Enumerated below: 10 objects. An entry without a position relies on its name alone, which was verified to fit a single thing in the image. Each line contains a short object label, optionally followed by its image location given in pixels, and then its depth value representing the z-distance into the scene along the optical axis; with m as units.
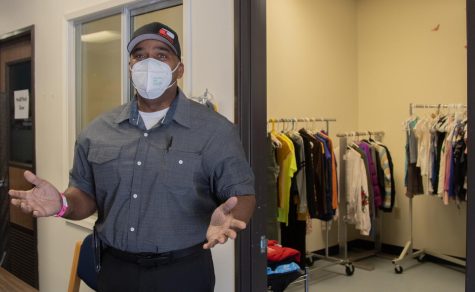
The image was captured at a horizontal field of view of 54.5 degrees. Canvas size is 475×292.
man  1.52
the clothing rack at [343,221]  4.19
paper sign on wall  3.76
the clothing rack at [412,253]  4.14
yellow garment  3.51
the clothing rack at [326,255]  3.83
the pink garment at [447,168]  3.67
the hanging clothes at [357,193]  4.04
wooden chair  2.35
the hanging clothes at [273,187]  3.28
